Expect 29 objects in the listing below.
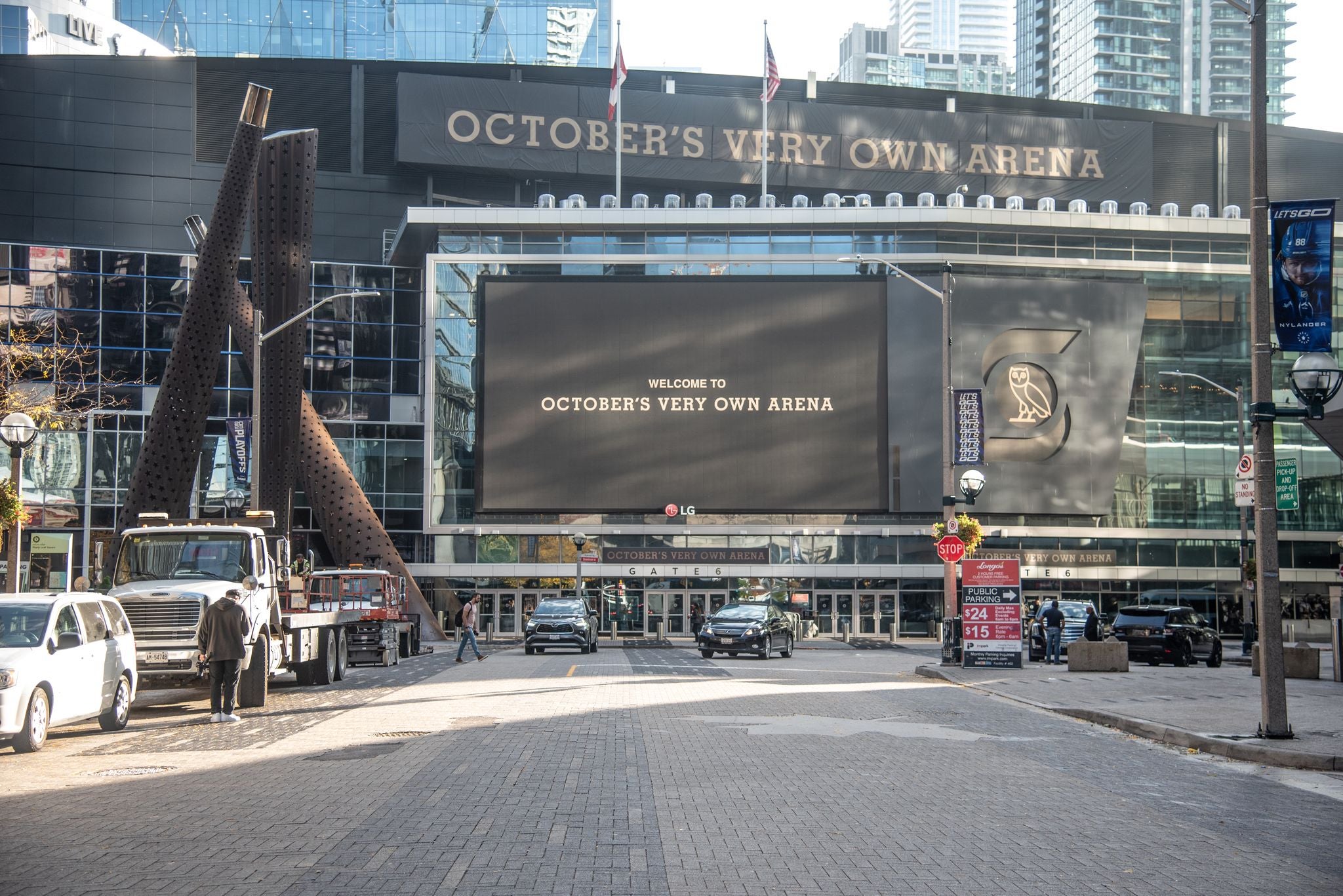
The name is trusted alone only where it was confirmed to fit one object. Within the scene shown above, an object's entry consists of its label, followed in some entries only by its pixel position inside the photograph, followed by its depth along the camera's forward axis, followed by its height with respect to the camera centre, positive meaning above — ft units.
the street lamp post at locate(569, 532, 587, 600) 176.35 -5.85
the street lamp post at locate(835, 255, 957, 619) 109.19 +4.13
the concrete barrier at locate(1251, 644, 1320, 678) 93.86 -10.96
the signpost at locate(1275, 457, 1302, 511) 101.24 +1.69
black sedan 126.21 -11.90
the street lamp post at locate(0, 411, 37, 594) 80.02 +4.32
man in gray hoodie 59.77 -6.09
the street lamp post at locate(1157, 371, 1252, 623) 138.18 -2.21
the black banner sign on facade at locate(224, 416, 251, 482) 149.18 +7.51
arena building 208.54 +22.92
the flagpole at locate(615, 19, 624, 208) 210.42 +58.73
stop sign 104.53 -3.27
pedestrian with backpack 119.75 -10.37
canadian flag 193.67 +62.71
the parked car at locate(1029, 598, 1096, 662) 124.88 -13.06
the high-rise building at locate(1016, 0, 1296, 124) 627.87 +211.96
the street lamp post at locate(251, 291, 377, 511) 107.04 +9.15
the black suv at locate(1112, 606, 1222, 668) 119.75 -11.73
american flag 191.21 +62.44
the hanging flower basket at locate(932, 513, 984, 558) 129.08 -2.39
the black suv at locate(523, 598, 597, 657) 135.64 -12.27
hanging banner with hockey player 53.78 +9.39
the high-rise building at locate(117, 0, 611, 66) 382.22 +138.42
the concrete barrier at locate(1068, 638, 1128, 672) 100.83 -11.18
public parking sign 102.27 -8.22
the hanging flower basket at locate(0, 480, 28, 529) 85.97 +0.25
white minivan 48.62 -6.07
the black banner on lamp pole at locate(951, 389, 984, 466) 112.68 +6.74
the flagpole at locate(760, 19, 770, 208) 193.47 +61.39
